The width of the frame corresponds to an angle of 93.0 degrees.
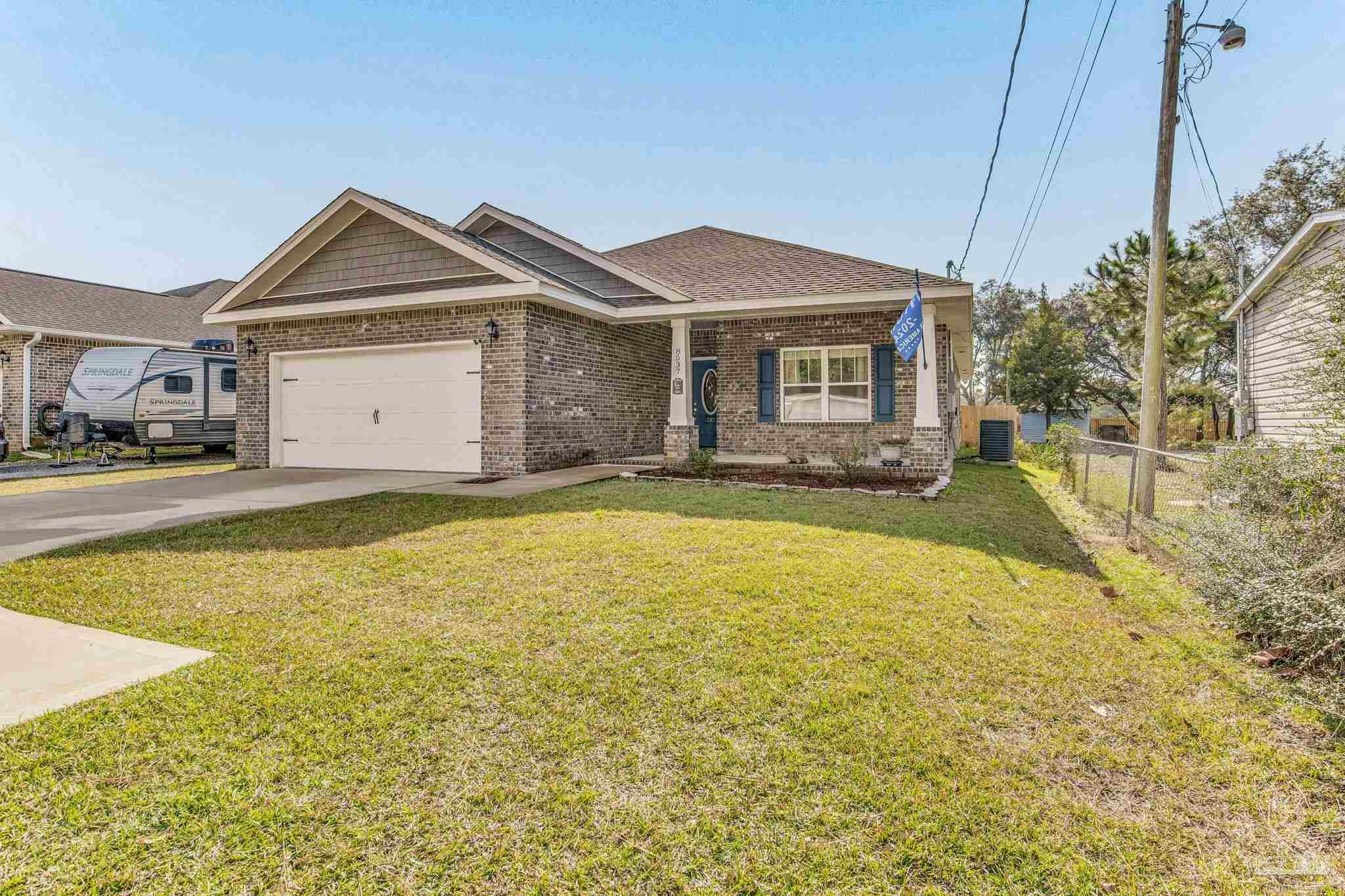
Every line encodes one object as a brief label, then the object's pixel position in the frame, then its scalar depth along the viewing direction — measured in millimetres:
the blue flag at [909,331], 8867
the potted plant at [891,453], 10672
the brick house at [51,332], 17094
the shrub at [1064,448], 11062
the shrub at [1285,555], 3078
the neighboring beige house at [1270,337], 9625
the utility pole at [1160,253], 7406
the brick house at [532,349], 10352
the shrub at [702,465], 10011
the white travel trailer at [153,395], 14586
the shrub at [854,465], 9594
